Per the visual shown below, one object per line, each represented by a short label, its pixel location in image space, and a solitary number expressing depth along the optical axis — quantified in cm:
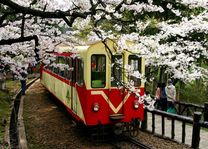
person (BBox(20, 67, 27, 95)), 1362
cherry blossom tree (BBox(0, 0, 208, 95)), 464
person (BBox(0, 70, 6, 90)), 1389
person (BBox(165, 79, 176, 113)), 896
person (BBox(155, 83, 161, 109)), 940
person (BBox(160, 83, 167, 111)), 925
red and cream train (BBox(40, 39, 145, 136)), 708
